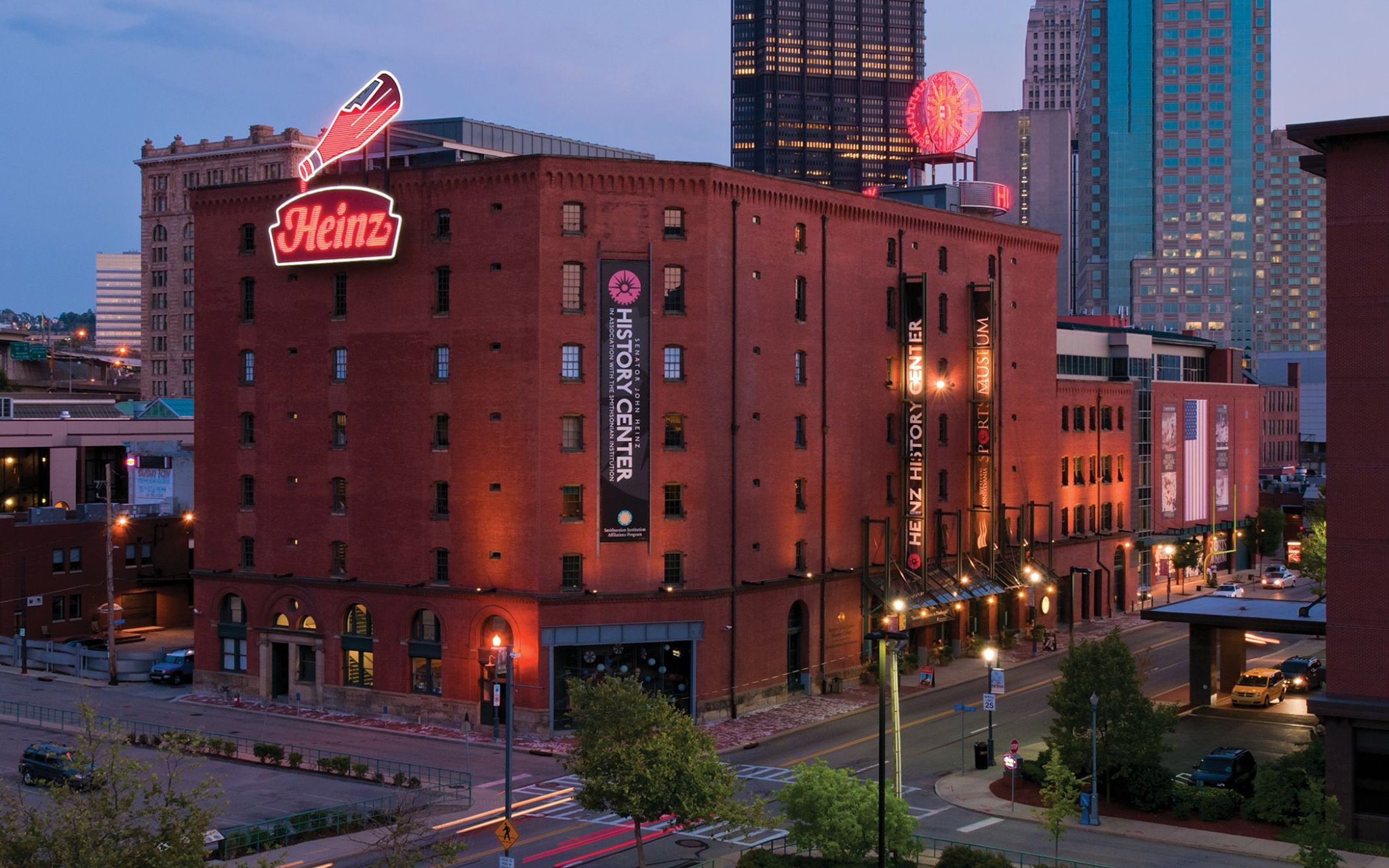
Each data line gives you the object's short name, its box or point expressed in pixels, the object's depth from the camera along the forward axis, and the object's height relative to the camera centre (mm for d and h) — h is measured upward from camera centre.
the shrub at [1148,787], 49688 -11813
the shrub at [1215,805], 48375 -12081
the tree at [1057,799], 41875 -10627
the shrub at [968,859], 39875 -11479
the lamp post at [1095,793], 48531 -11775
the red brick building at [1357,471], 45562 -1017
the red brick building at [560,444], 64688 -279
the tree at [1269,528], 135875 -8312
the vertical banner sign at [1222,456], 126588 -1481
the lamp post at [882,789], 36625 -9010
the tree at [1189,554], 116188 -9268
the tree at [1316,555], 86500 -7224
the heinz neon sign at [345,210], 67312 +10666
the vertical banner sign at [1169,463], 116812 -1967
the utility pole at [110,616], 73688 -9063
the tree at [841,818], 38531 -9999
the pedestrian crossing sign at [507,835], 39562 -10649
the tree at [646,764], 39906 -8953
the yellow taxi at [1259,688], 68250 -11676
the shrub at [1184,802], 48688 -12064
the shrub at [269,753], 57406 -12282
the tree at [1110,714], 50156 -9549
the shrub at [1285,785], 47688 -11376
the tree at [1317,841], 34688 -9664
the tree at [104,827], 25828 -7043
